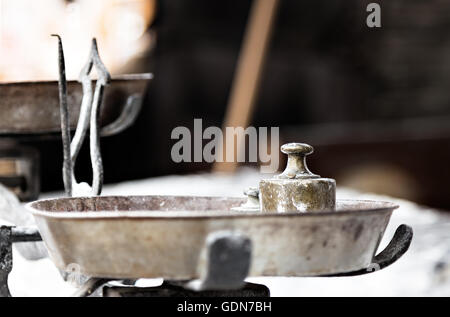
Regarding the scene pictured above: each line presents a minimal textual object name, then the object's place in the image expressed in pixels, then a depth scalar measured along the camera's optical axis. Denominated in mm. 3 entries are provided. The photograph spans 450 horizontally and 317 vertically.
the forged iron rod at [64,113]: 1051
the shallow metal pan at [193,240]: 852
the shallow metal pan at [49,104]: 1136
